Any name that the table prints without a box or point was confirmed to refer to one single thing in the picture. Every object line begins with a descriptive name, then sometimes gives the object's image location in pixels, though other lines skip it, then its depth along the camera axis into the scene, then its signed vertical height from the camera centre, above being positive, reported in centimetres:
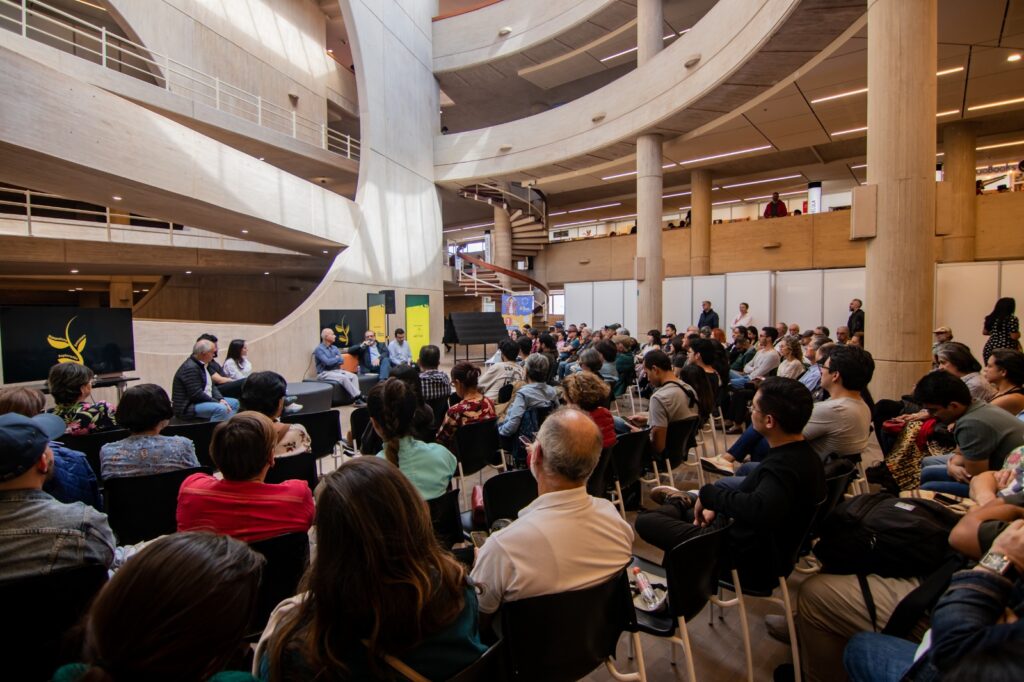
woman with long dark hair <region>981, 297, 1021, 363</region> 556 -22
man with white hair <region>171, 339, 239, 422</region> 484 -69
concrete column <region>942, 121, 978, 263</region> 946 +242
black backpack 165 -80
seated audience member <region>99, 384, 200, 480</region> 248 -63
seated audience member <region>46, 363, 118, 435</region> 321 -48
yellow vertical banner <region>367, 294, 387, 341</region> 1096 +8
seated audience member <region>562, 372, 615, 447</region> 313 -52
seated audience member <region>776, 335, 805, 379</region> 510 -50
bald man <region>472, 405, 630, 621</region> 142 -67
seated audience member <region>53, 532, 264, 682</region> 74 -47
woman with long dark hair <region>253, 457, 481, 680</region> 100 -60
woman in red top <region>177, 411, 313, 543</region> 181 -65
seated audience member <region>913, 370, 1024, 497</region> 235 -58
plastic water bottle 182 -104
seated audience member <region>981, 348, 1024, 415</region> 287 -42
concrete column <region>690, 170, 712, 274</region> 1300 +240
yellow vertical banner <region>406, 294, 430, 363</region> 1236 -6
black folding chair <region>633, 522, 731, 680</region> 164 -95
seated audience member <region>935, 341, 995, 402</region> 330 -37
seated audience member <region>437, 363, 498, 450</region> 357 -66
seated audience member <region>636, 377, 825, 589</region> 191 -74
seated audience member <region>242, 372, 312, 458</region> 289 -52
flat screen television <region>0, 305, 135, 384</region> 589 -20
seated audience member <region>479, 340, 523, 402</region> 484 -60
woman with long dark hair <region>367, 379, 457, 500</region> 243 -62
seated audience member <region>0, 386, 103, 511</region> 231 -70
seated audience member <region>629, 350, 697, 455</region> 355 -63
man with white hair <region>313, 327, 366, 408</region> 789 -78
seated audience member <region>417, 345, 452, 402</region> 472 -58
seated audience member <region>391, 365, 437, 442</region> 259 -58
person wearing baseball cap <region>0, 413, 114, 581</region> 148 -62
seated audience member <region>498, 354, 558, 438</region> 357 -62
